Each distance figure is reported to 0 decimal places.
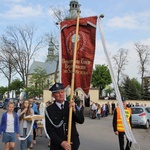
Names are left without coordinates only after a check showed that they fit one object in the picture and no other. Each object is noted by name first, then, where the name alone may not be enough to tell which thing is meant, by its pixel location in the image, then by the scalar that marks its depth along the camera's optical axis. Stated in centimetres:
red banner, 546
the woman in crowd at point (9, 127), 743
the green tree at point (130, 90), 4788
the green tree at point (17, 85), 7347
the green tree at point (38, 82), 5439
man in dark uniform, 420
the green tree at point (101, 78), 6325
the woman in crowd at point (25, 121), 880
